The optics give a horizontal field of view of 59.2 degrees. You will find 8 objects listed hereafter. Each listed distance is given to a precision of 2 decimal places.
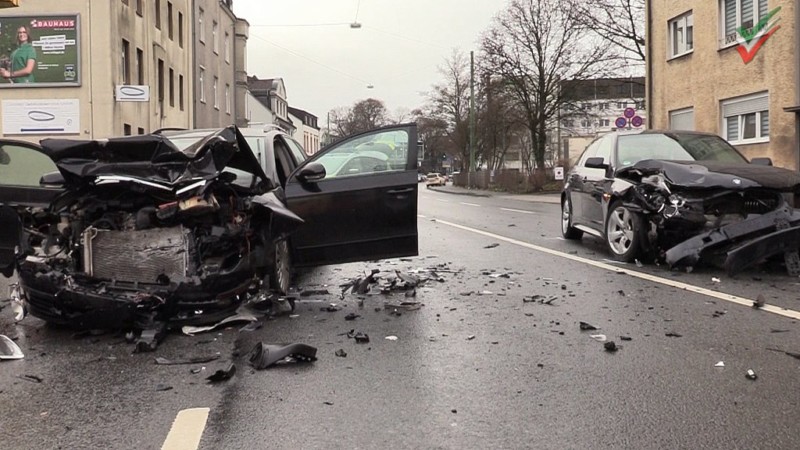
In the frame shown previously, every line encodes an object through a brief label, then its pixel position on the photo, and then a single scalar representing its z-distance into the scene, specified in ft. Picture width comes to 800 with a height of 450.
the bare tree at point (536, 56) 133.28
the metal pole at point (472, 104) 139.16
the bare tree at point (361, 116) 304.71
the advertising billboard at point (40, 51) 79.77
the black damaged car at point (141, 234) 16.69
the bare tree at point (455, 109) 210.38
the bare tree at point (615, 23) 117.70
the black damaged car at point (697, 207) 22.95
